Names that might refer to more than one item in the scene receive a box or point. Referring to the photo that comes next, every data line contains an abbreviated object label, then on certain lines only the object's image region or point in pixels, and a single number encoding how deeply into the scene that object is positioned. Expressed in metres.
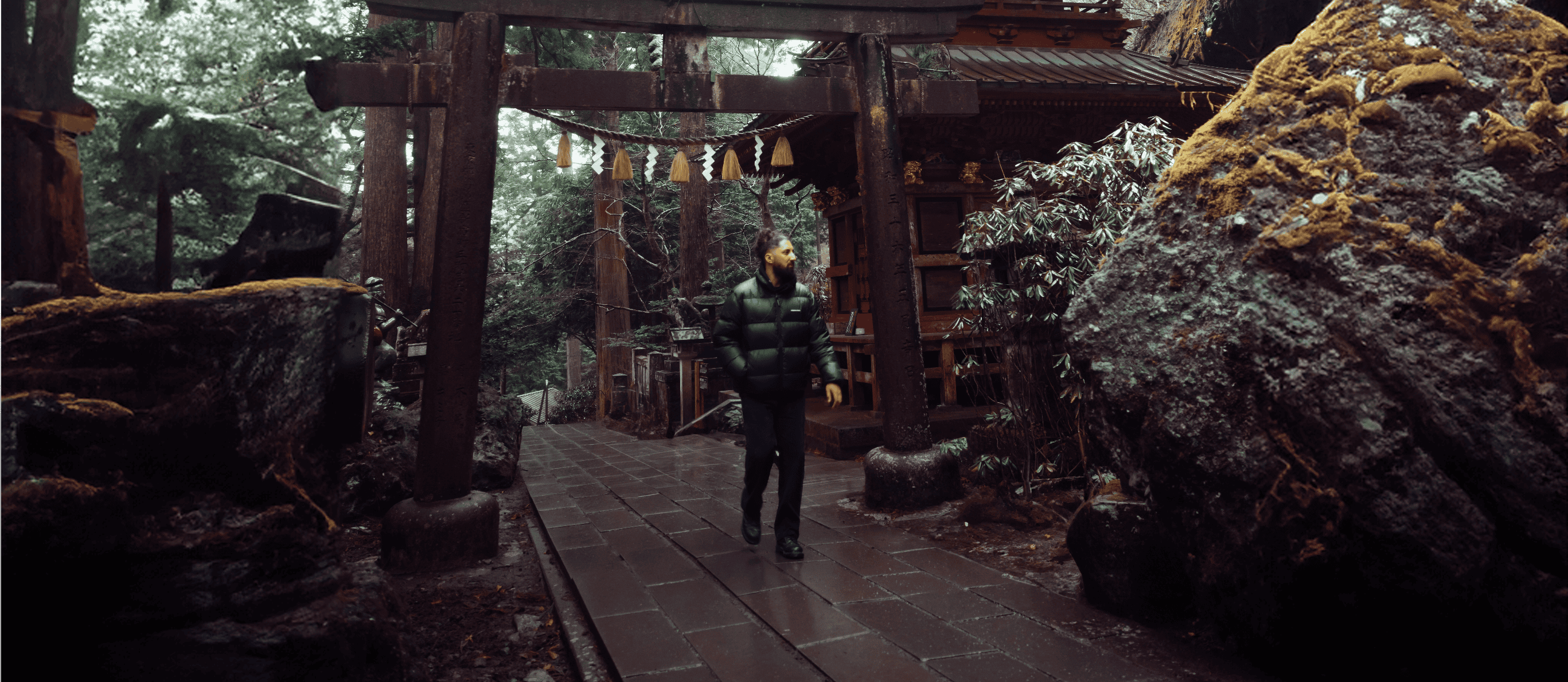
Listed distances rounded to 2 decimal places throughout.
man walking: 4.30
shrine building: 8.29
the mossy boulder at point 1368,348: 2.13
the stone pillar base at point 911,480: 5.34
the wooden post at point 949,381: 8.88
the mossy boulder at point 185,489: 1.71
